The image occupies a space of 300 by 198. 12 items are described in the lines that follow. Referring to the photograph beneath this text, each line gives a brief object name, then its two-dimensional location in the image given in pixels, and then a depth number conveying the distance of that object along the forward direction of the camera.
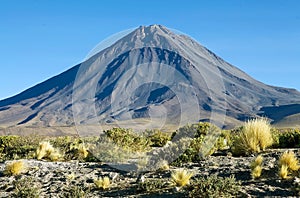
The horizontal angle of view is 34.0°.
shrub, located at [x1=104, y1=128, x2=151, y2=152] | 20.07
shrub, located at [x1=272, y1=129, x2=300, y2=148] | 17.81
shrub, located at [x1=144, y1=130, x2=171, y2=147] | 23.56
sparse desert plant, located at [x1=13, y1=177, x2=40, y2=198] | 12.48
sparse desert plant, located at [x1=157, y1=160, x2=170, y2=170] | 14.54
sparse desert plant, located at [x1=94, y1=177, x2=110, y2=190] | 12.98
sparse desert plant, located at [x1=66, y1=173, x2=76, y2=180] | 14.12
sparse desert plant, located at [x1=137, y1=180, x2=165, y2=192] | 12.26
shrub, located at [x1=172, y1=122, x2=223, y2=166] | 15.92
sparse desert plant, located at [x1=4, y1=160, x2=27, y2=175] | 15.21
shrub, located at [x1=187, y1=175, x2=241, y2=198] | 10.95
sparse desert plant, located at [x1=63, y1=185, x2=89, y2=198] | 12.12
